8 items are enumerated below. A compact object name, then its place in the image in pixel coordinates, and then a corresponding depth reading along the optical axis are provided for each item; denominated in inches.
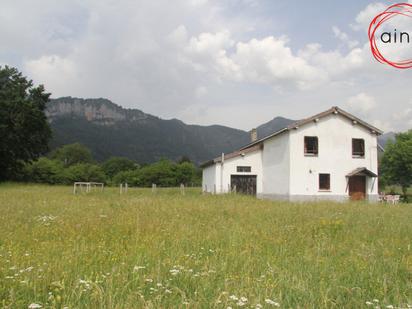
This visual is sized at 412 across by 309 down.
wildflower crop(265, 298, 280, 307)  124.5
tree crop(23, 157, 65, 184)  2610.2
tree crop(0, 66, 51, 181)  1712.5
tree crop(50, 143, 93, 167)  4375.0
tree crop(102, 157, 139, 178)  4554.6
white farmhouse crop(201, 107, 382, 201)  1066.1
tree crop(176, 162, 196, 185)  3991.1
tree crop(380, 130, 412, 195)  2101.4
